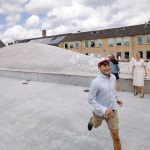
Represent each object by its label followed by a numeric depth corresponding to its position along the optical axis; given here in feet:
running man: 7.26
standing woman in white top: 16.26
